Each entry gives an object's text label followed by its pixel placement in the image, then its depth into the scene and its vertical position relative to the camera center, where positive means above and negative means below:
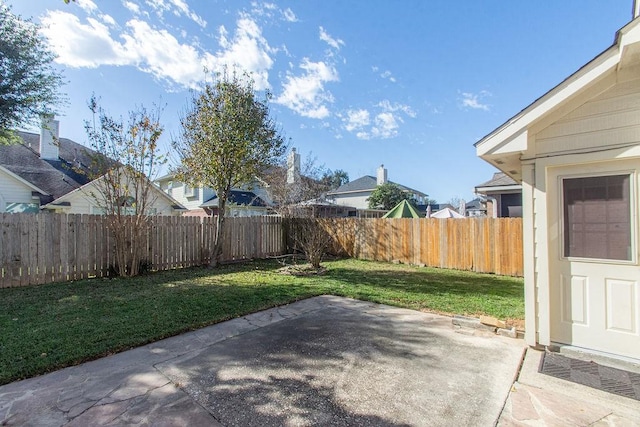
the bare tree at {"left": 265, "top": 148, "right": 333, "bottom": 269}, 10.17 +1.22
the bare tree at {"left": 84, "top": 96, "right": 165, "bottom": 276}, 8.04 +1.37
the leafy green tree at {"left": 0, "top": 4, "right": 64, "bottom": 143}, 8.83 +4.40
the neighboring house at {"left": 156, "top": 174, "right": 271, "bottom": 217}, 22.04 +1.50
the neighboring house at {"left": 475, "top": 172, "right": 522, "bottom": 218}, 10.70 +0.78
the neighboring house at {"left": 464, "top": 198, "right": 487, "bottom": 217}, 33.08 +1.43
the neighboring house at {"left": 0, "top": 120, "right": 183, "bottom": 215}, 13.38 +1.83
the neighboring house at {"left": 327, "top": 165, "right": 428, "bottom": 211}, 31.33 +2.91
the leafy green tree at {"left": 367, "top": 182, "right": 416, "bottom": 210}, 28.89 +1.97
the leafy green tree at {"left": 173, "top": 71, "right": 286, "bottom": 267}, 9.42 +2.53
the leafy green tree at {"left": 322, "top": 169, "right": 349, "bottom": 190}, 21.03 +2.81
